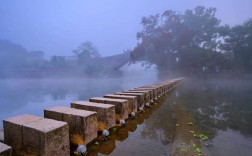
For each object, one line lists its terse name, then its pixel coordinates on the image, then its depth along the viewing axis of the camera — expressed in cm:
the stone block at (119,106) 441
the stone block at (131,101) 515
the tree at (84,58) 6066
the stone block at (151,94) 720
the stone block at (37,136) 221
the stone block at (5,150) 187
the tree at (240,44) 3750
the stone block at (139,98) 593
